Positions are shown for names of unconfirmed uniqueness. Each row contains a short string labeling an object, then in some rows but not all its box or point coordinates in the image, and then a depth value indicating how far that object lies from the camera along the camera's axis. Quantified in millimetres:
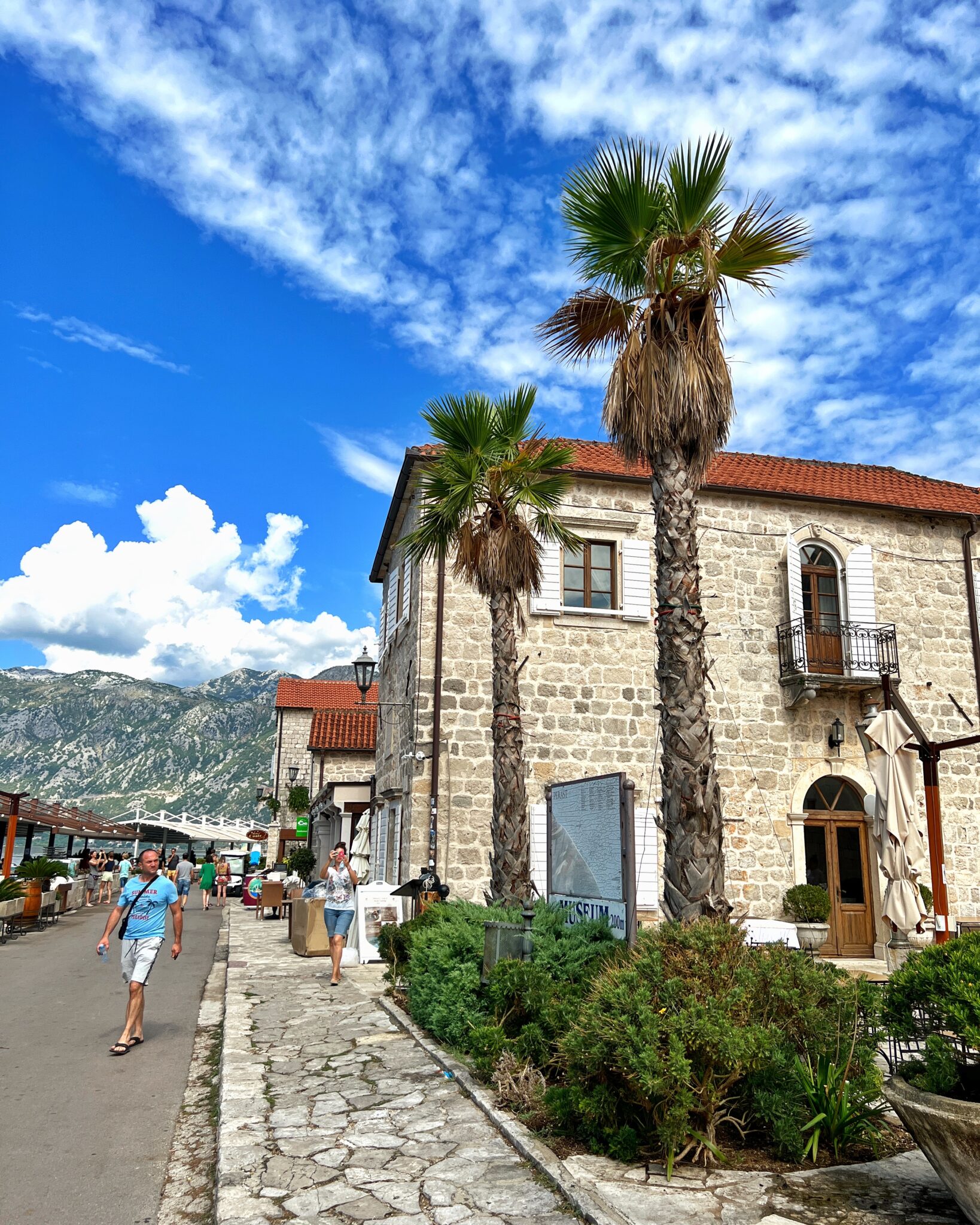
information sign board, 6953
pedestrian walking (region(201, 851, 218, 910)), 30016
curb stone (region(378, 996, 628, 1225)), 4133
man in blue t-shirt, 8195
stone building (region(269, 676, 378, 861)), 24000
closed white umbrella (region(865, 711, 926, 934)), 10398
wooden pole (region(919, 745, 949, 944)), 10500
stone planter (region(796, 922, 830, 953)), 14219
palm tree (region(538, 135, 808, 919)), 7770
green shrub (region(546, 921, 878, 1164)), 4633
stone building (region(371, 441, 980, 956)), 15188
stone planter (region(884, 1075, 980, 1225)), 3541
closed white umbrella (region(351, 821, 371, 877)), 19775
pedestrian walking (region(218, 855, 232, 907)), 32719
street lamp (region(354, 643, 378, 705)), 17438
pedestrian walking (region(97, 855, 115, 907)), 32594
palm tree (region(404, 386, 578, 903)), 10867
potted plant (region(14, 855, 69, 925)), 18812
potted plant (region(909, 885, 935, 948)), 13148
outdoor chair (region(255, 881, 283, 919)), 22609
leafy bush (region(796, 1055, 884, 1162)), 4801
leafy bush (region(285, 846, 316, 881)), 29891
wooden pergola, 21344
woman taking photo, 11734
